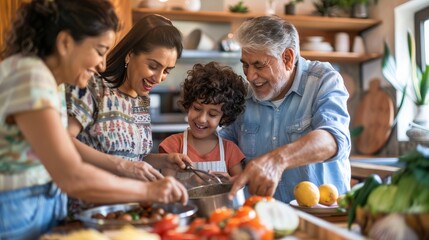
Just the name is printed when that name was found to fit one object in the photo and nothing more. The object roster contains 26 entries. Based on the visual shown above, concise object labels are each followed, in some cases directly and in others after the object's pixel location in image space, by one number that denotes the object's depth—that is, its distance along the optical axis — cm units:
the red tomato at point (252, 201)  123
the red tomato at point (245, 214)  104
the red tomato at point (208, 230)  97
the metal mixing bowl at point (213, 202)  123
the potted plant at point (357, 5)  404
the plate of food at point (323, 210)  141
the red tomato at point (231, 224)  97
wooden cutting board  370
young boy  190
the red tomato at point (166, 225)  102
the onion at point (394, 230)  100
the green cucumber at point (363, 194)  115
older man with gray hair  179
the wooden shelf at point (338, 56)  393
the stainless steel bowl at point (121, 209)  110
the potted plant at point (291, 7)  399
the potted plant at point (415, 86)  326
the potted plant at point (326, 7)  407
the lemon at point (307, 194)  146
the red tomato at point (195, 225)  101
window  363
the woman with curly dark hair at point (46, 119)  100
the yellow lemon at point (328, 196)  151
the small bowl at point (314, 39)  397
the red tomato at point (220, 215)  106
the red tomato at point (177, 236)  96
